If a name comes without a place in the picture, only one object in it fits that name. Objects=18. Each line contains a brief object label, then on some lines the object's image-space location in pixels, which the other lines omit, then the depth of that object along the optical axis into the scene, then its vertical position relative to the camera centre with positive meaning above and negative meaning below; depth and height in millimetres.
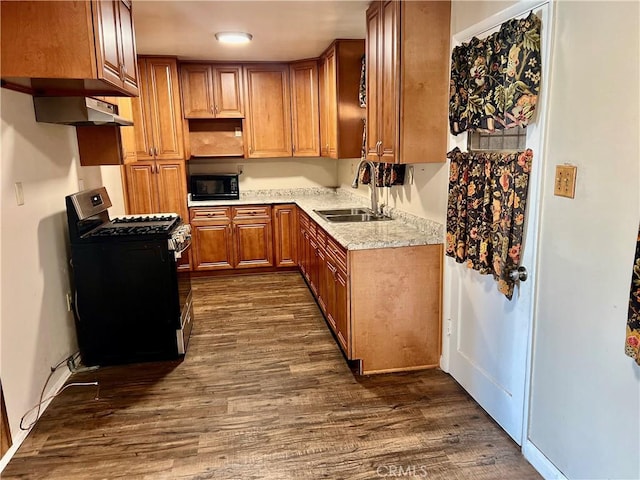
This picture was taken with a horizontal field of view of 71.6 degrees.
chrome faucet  3726 -242
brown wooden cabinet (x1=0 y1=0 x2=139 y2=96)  1976 +568
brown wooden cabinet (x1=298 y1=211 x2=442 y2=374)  2758 -914
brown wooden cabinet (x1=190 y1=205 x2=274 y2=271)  4973 -818
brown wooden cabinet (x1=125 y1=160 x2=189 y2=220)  4742 -227
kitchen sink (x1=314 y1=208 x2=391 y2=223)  3779 -467
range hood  2596 +338
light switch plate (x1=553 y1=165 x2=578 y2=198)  1690 -91
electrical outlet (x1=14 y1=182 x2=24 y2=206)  2359 -137
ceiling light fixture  3619 +1040
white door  1916 -871
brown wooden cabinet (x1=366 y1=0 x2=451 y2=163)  2551 +489
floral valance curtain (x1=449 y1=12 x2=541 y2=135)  1834 +369
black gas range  2930 -819
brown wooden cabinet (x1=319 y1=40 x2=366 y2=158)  3943 +590
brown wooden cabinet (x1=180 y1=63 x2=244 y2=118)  4793 +804
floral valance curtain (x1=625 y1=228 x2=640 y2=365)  1342 -497
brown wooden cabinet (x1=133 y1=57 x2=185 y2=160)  4555 +546
